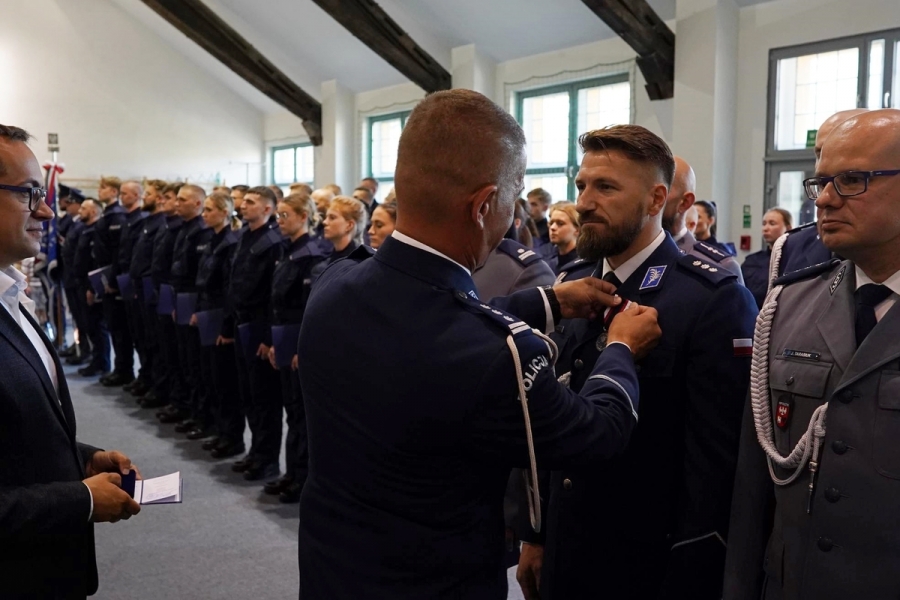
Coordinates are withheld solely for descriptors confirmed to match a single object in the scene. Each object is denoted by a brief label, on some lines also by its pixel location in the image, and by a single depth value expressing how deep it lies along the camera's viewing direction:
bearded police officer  1.71
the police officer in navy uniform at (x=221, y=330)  5.17
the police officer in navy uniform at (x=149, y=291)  6.36
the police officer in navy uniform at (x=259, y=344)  4.74
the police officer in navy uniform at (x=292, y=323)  4.34
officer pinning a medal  1.25
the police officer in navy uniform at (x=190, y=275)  5.64
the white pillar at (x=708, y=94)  6.82
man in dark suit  1.55
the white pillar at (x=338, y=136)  11.94
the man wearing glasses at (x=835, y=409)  1.35
